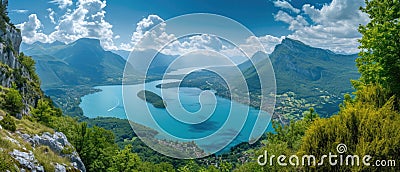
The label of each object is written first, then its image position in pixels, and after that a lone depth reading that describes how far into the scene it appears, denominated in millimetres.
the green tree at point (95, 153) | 29859
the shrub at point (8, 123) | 16666
